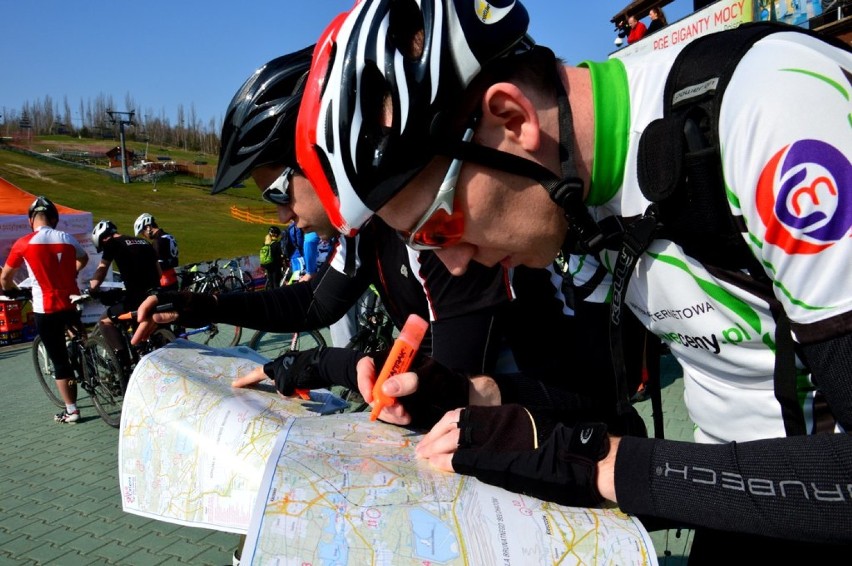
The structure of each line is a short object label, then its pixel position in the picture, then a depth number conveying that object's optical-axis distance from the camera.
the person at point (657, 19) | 13.83
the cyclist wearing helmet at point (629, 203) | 0.85
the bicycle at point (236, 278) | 14.15
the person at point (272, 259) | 13.91
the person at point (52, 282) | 6.91
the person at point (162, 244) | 11.36
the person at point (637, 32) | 14.66
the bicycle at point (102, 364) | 6.83
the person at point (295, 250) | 10.48
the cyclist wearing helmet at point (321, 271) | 2.22
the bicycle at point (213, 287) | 9.25
